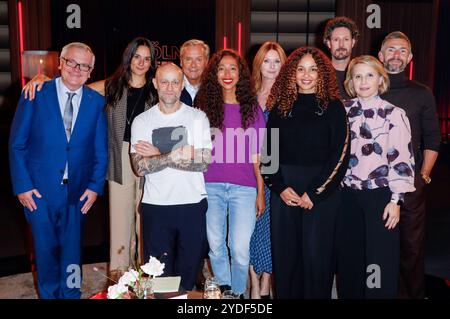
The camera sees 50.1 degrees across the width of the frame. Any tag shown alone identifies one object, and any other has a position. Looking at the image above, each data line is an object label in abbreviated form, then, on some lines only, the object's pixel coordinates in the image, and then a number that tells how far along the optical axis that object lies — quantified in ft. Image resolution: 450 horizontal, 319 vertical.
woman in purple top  9.48
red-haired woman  10.23
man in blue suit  9.27
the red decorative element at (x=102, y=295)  6.80
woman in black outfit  8.77
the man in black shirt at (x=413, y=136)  9.96
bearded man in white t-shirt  8.72
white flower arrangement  6.21
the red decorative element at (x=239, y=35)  24.39
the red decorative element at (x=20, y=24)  23.17
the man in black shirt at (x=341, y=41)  10.92
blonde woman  8.68
